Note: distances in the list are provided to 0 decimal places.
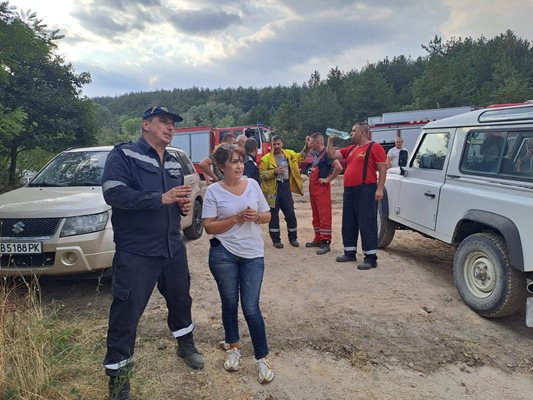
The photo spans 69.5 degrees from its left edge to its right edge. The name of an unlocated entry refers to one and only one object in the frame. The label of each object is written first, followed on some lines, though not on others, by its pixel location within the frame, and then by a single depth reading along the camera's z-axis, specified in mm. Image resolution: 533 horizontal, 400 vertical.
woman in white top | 2693
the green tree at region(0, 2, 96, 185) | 11312
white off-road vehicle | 3428
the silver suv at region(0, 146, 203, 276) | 3818
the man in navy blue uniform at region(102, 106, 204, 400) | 2400
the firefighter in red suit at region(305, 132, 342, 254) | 5977
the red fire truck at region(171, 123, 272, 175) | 18453
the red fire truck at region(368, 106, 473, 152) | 18188
